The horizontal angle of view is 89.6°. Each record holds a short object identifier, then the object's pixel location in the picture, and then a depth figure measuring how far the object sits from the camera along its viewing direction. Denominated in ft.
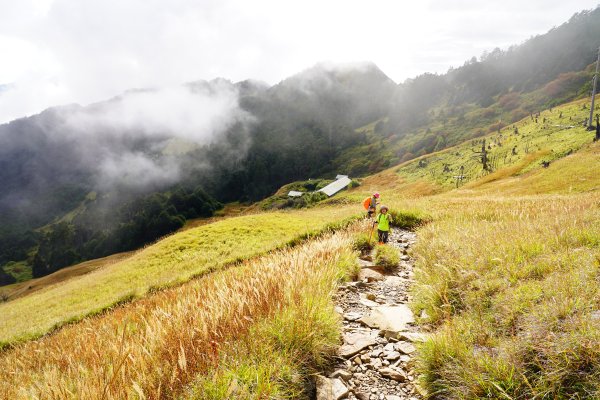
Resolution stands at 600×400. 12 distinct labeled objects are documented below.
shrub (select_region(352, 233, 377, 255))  33.24
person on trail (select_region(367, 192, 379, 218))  51.16
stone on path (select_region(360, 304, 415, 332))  15.39
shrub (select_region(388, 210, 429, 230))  48.42
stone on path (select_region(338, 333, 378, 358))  13.29
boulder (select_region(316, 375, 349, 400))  10.47
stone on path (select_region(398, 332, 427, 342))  13.19
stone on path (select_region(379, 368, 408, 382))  11.54
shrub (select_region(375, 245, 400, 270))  26.61
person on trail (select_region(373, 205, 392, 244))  36.60
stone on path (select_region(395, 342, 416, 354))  13.03
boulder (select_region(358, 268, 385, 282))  23.66
